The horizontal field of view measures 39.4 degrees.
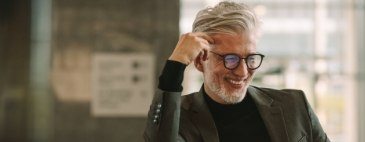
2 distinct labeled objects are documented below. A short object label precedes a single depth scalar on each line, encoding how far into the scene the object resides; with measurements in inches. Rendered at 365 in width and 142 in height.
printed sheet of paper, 157.5
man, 59.4
